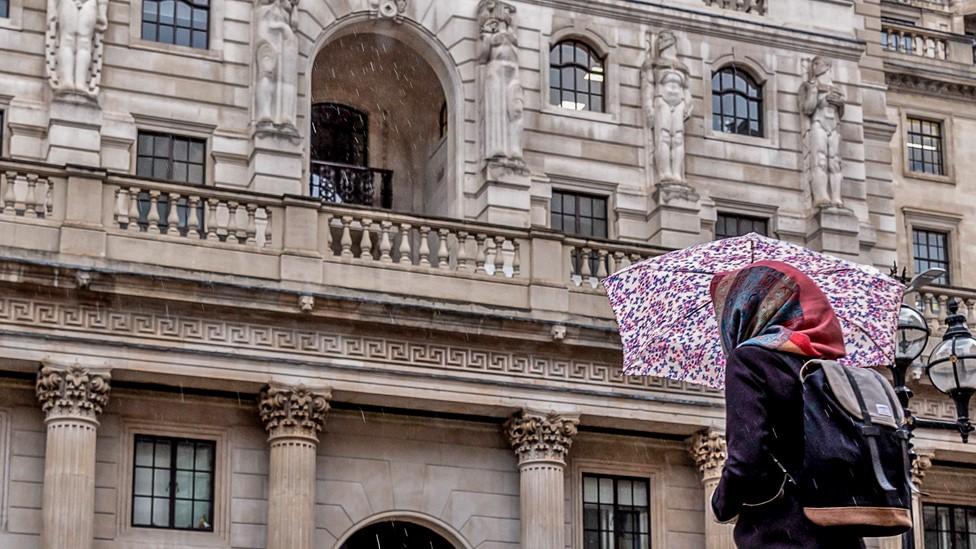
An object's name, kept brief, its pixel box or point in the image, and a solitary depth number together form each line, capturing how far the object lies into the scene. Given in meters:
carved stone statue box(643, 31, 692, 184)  31.75
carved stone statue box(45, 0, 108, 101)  28.20
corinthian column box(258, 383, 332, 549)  26.22
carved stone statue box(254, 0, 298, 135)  29.17
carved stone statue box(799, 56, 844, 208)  32.97
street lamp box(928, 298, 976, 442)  16.42
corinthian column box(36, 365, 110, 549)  24.73
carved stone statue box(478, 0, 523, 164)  30.58
